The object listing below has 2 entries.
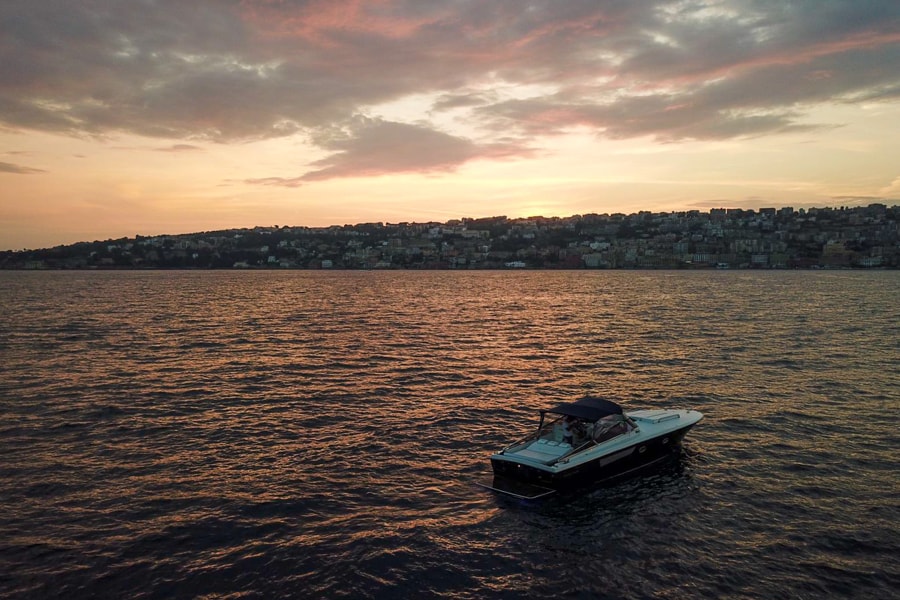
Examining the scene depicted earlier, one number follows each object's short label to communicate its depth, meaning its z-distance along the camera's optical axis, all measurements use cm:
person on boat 2230
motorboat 2083
